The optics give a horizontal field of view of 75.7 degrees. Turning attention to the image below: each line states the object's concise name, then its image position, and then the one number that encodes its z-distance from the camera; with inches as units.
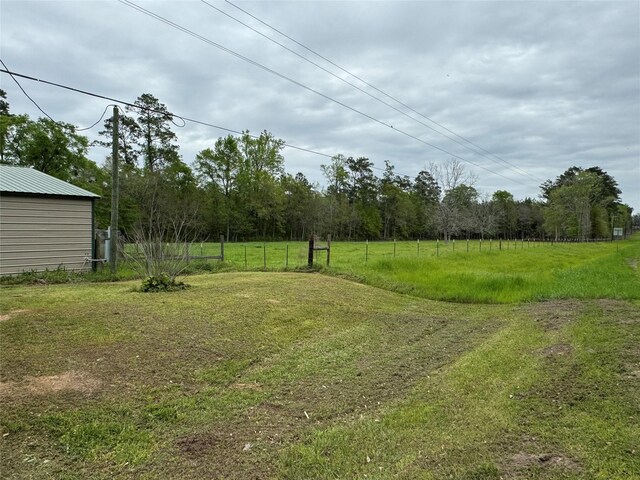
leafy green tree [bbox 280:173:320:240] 2288.4
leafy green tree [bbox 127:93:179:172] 1722.4
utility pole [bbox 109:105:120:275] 500.7
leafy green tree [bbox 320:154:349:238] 2412.6
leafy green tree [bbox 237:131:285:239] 2087.8
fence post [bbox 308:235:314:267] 598.9
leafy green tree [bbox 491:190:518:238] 3137.3
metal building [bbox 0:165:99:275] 462.3
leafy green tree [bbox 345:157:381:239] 2728.8
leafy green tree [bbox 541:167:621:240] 2564.0
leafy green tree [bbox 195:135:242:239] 2058.3
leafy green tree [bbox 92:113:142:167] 1673.8
